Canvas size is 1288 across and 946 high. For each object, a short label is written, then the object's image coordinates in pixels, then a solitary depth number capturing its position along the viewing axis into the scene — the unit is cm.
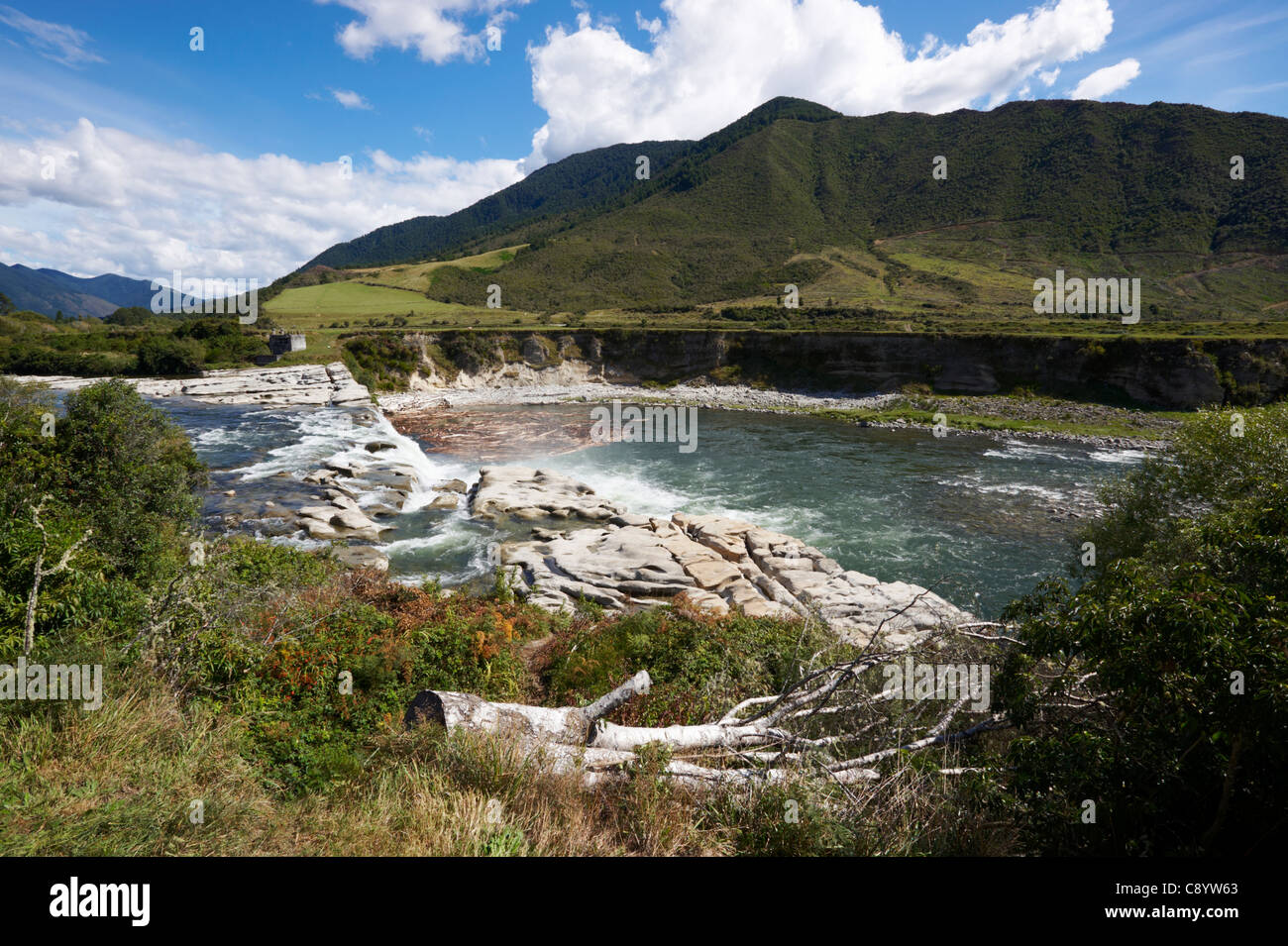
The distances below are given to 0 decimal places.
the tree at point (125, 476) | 949
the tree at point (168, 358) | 4794
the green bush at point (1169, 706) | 358
